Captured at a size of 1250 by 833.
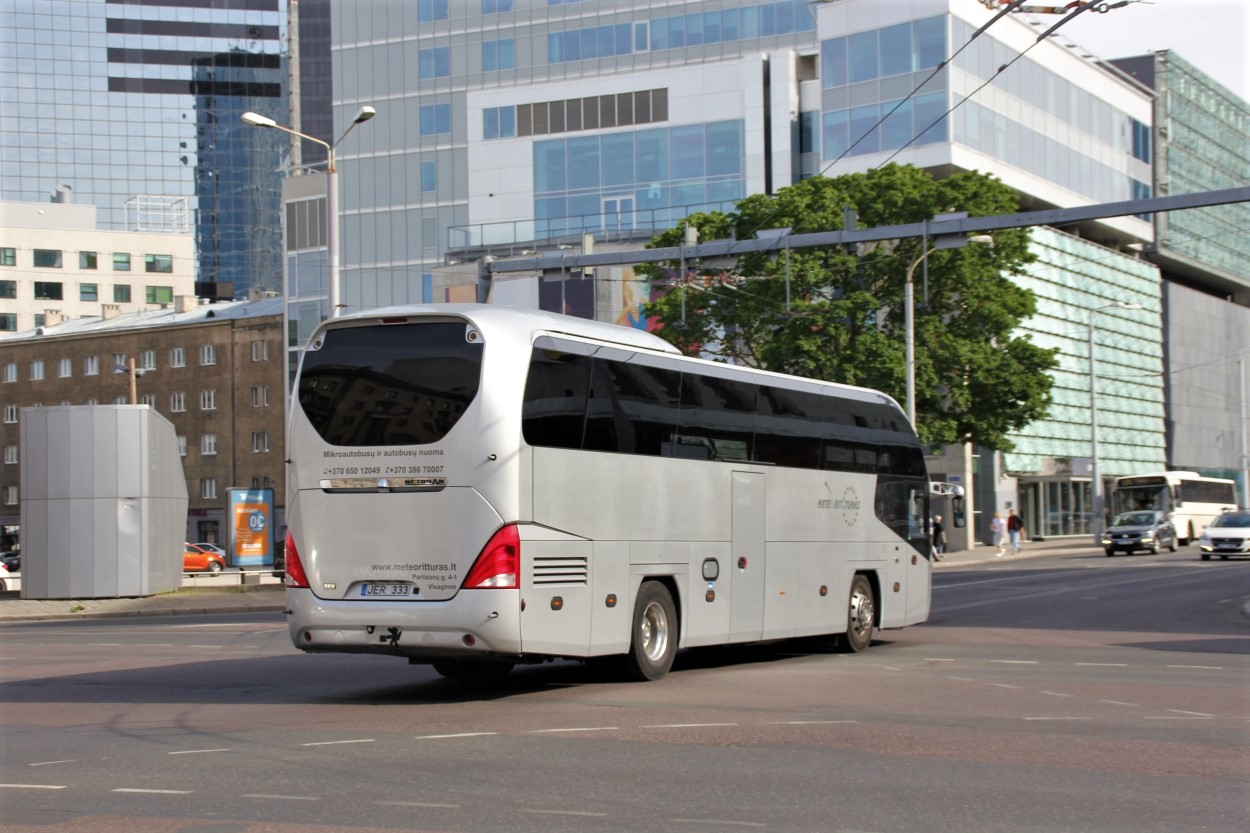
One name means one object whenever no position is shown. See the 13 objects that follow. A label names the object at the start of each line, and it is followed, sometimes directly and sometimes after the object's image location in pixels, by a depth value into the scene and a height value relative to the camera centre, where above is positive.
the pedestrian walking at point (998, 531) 60.03 -2.46
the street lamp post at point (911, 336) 43.78 +3.78
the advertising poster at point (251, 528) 42.78 -1.29
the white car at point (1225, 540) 51.59 -2.50
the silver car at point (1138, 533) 56.25 -2.45
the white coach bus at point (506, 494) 13.52 -0.16
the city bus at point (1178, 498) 62.53 -1.34
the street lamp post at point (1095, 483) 65.75 -0.73
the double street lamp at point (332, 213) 29.27 +5.06
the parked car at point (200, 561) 62.56 -3.20
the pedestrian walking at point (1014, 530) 59.69 -2.38
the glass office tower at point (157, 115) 153.62 +36.96
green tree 46.28 +4.80
